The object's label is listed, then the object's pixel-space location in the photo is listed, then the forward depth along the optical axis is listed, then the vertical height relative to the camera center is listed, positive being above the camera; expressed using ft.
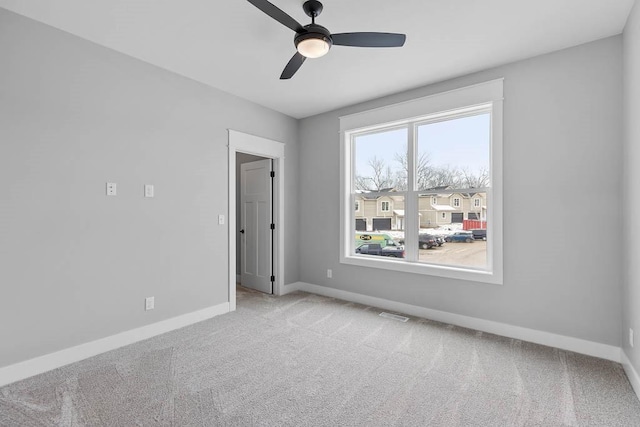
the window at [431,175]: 10.58 +1.52
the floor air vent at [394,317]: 11.62 -4.03
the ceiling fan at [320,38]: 6.83 +3.98
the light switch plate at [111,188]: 9.12 +0.75
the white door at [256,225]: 15.39 -0.65
